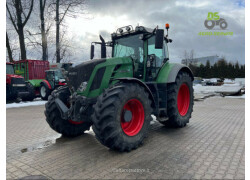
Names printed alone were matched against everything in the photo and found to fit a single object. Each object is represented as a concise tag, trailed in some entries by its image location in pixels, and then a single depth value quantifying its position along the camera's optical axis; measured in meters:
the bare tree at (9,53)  16.69
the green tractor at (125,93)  3.23
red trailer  14.16
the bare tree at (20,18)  15.58
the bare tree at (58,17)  17.77
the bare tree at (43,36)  17.26
